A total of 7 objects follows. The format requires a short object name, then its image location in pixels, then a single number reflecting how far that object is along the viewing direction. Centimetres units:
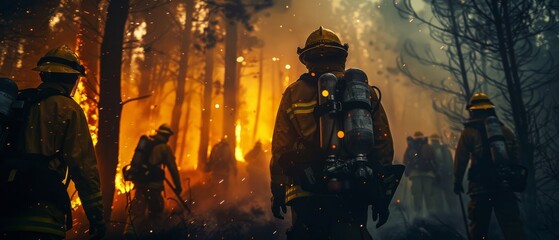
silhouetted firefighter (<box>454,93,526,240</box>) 486
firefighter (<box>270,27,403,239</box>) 277
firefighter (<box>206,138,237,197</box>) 1257
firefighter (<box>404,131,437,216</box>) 1053
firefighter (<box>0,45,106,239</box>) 247
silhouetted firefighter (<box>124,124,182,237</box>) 749
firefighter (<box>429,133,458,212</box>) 1070
